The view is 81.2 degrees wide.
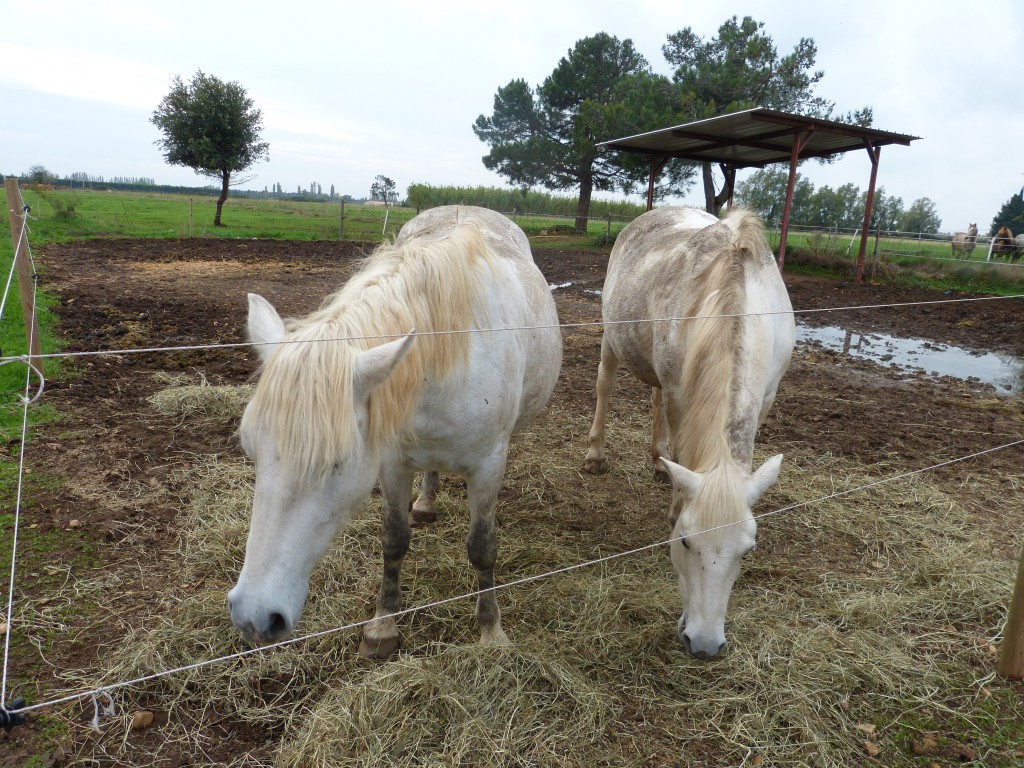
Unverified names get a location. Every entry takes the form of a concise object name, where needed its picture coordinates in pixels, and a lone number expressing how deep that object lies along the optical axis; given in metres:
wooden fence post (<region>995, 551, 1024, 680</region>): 2.52
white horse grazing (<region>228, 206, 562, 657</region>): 1.62
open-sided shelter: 11.78
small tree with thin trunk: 22.08
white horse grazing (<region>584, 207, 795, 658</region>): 2.29
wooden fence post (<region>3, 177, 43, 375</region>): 5.21
